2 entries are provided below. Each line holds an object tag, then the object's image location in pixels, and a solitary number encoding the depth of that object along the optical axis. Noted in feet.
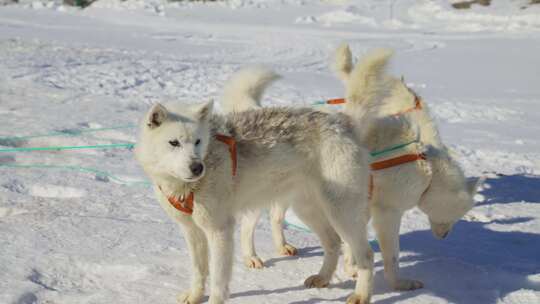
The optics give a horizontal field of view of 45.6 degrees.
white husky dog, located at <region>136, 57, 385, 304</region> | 11.28
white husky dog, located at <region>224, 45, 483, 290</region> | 13.61
